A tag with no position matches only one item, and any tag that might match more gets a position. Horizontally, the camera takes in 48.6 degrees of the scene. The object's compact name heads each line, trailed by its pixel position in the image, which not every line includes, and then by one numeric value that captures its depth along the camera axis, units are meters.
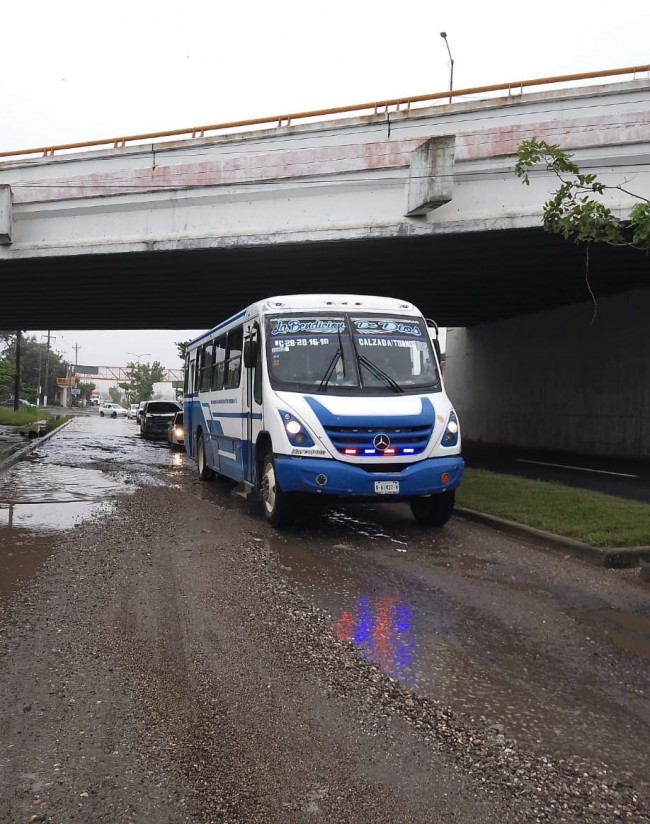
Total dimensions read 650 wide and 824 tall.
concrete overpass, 14.79
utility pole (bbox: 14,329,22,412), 52.63
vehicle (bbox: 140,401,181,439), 29.91
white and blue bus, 8.20
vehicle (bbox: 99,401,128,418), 69.25
